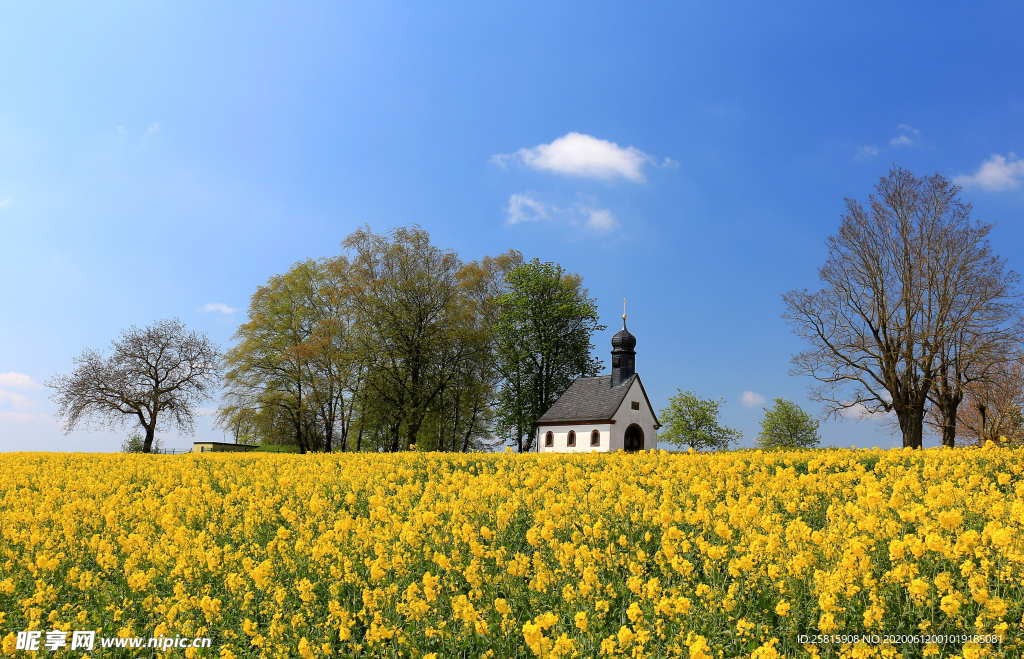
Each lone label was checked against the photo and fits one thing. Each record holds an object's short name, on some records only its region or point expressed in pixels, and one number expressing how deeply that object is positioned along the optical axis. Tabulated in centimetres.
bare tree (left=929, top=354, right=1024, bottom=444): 3134
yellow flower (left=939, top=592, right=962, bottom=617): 423
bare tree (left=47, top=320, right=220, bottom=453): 4144
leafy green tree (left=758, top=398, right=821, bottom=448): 5478
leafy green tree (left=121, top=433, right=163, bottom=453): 4775
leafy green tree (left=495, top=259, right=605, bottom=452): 4431
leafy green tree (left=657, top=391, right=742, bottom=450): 5225
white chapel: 4066
